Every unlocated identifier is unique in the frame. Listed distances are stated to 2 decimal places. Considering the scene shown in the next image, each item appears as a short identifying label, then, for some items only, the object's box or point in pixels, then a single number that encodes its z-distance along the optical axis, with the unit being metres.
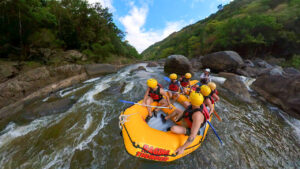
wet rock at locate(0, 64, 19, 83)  4.84
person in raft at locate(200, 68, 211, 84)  5.56
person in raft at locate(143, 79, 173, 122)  3.43
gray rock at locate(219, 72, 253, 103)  5.47
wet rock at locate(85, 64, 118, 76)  9.23
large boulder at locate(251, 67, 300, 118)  4.32
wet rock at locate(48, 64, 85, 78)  6.52
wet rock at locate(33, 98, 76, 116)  3.93
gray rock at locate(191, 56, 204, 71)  14.24
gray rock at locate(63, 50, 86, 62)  9.09
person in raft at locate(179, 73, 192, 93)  5.29
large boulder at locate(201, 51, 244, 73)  10.30
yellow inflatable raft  2.04
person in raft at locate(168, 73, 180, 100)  4.50
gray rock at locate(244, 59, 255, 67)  12.08
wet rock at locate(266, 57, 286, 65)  12.06
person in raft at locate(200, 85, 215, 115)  3.32
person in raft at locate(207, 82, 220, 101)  3.70
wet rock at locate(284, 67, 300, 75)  8.67
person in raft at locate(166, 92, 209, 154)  2.03
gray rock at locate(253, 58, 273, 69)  11.33
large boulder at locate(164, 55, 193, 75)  11.14
